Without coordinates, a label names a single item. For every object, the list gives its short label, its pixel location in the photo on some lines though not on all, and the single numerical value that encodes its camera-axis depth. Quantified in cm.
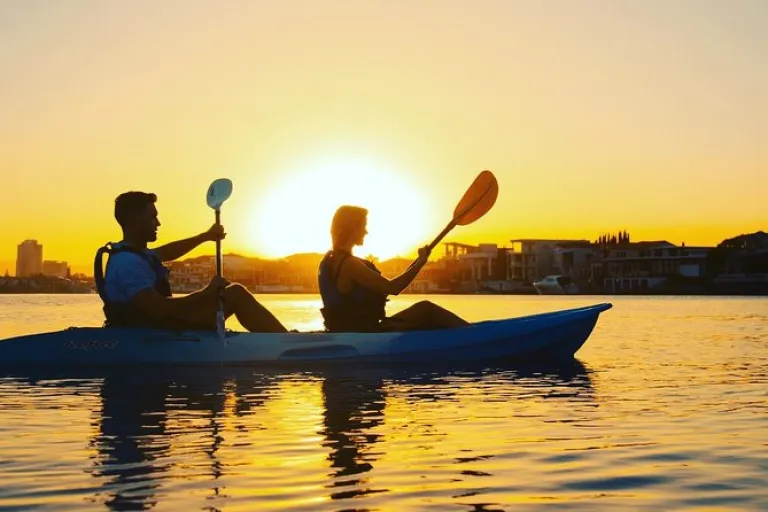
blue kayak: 1080
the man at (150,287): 975
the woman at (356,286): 1051
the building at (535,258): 13188
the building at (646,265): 10906
